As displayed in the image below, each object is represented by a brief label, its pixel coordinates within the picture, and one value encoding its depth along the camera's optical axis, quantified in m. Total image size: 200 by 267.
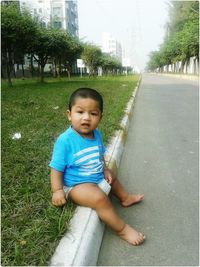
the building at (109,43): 99.77
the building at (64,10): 51.30
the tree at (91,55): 32.31
